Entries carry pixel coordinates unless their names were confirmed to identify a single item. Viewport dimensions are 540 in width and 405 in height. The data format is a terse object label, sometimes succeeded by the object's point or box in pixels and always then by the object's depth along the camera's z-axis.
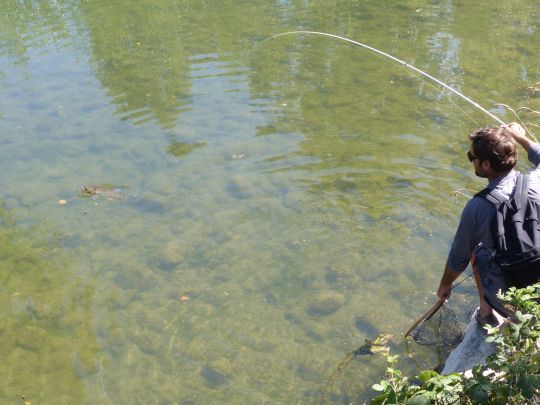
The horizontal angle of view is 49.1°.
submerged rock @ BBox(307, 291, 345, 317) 6.33
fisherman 3.92
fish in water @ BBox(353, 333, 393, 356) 5.74
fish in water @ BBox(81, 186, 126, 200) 8.44
